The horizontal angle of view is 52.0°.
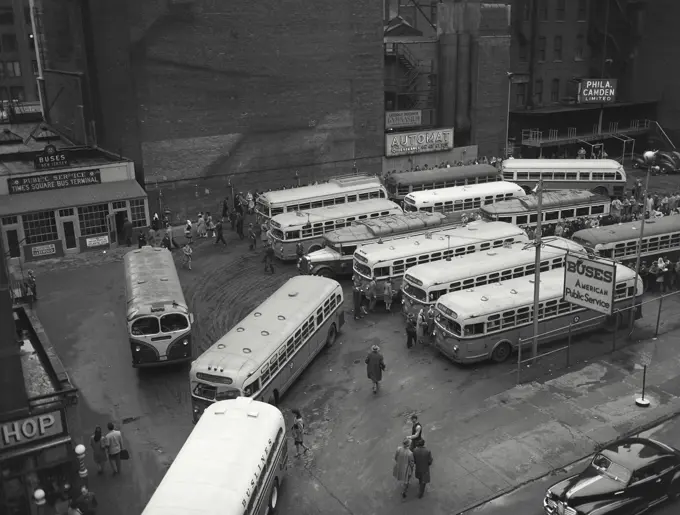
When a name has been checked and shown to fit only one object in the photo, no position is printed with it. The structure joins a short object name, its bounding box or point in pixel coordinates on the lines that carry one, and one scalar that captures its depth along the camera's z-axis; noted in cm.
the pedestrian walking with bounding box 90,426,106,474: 1895
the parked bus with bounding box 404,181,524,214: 4022
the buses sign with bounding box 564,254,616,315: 2228
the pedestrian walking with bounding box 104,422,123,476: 1897
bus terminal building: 3709
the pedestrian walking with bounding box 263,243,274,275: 3519
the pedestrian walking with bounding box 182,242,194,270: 3562
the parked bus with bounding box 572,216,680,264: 3228
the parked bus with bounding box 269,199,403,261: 3620
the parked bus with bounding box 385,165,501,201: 4491
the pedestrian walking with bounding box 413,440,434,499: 1758
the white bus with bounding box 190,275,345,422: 2044
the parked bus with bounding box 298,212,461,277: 3331
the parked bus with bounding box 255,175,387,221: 3953
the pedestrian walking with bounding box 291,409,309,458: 1966
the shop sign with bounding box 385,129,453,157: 5136
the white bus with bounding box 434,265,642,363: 2462
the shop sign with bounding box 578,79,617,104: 6022
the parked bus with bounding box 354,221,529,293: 3048
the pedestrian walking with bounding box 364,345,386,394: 2291
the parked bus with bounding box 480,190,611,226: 3784
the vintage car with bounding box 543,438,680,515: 1606
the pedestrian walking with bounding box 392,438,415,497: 1769
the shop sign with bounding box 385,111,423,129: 5225
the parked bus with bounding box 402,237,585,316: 2769
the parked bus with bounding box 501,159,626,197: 4775
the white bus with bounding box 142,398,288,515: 1404
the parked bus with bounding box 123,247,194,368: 2428
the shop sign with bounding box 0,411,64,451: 1522
